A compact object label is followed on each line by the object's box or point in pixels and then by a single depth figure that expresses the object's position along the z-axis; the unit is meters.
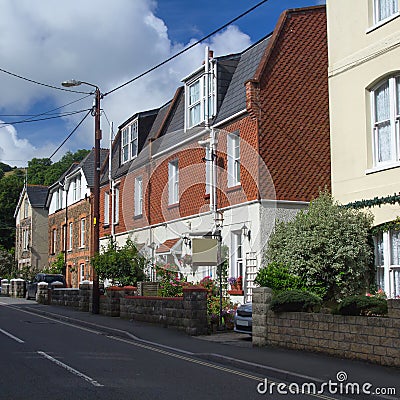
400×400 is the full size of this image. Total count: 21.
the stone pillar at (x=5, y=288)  47.78
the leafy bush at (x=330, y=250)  15.70
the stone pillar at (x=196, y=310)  17.45
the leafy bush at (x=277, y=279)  16.17
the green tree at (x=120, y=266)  26.30
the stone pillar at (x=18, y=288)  44.16
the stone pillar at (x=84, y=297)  27.64
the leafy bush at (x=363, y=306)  12.18
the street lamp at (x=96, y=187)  25.53
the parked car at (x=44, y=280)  39.31
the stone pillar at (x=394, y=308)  11.02
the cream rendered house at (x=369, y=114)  15.03
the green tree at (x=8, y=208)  73.38
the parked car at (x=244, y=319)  15.99
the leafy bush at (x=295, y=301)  13.76
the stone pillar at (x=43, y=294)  33.69
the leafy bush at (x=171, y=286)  21.50
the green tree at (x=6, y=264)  60.84
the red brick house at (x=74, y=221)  40.41
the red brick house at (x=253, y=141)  20.12
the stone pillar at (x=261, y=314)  14.50
